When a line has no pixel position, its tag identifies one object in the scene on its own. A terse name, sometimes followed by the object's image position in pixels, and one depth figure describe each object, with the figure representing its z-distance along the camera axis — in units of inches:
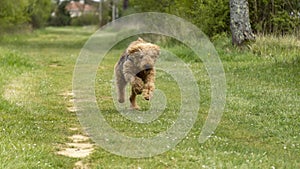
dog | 400.2
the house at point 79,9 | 3572.8
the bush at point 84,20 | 3243.6
